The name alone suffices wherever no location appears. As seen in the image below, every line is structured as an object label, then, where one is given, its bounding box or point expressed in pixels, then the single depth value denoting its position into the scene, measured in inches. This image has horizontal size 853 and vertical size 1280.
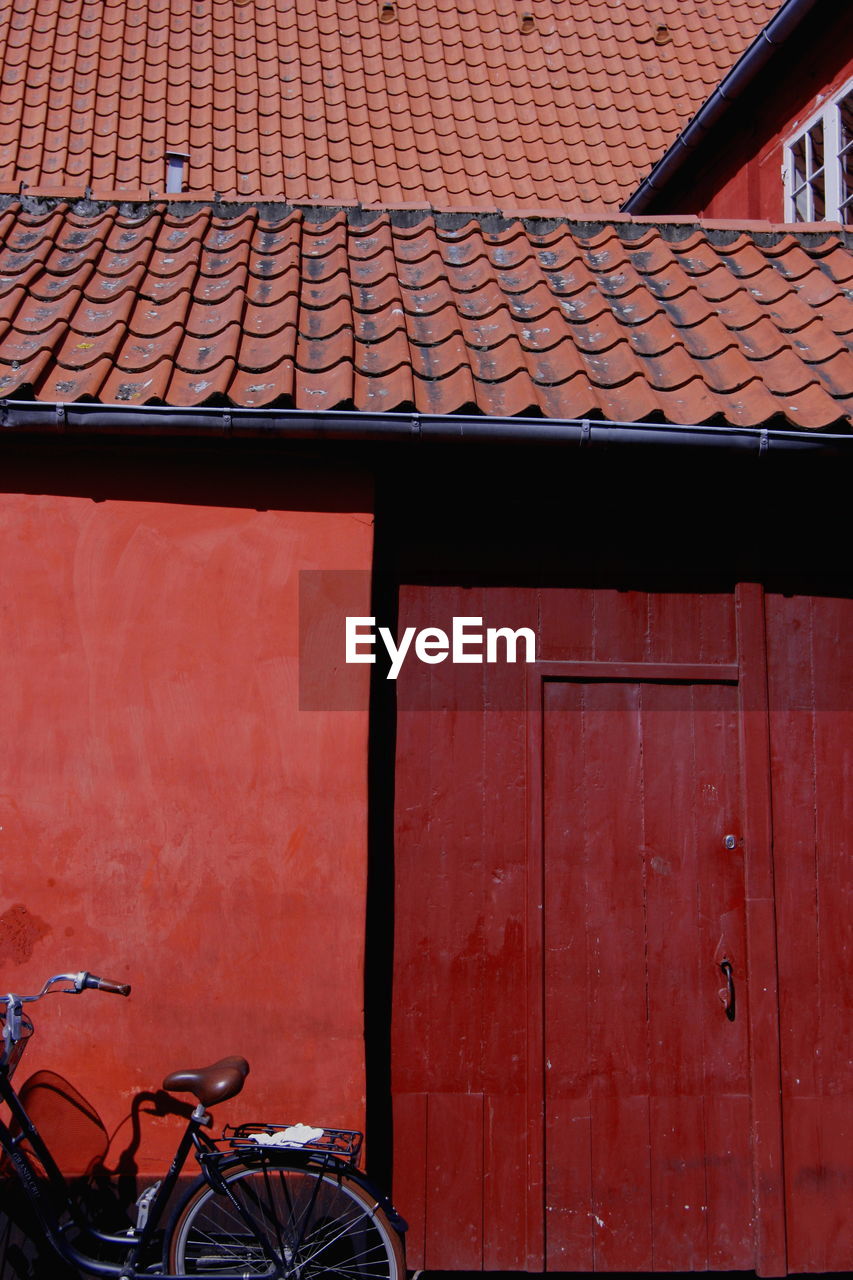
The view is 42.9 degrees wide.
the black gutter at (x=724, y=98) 306.0
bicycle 144.7
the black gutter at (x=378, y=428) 169.3
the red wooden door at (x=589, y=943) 179.3
